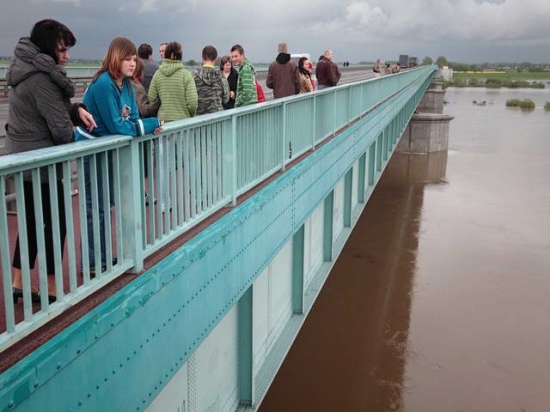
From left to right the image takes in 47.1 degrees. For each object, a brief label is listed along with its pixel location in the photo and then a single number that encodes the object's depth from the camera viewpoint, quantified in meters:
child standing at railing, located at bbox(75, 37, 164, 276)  3.51
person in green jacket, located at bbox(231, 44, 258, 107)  7.37
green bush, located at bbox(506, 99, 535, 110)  85.75
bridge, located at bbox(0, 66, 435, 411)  2.74
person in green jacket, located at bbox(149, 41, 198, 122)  5.84
